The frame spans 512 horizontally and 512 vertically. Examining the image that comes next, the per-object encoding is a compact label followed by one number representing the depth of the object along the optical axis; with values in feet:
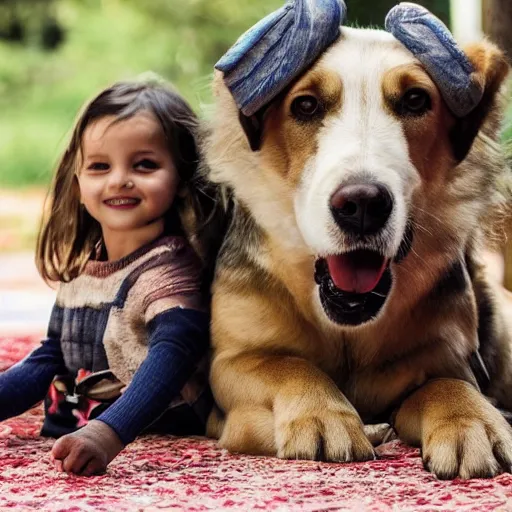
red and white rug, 3.84
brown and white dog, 4.29
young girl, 4.77
